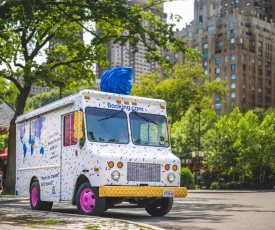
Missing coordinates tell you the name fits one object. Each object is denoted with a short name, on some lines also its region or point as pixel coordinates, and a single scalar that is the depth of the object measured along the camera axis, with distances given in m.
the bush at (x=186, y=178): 46.62
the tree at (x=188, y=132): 64.44
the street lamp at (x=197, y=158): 50.60
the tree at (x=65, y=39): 23.06
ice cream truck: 14.09
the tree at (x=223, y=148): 49.69
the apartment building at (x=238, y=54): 132.75
